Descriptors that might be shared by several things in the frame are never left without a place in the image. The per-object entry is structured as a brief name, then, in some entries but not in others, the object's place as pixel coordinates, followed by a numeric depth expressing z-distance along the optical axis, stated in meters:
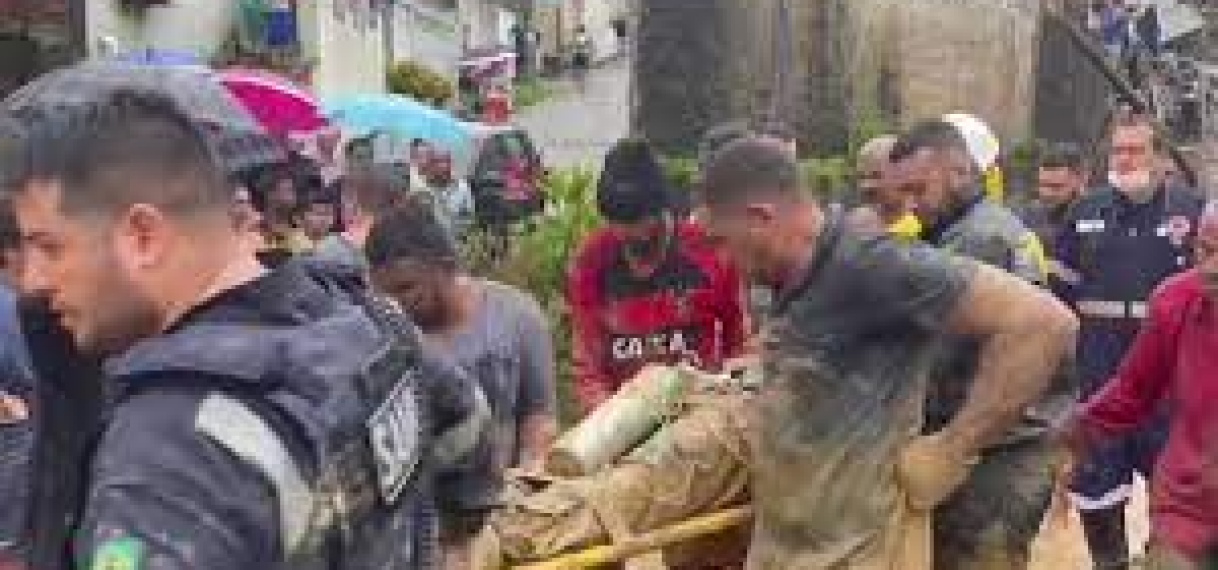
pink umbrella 5.11
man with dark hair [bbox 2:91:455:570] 2.03
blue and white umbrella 12.16
